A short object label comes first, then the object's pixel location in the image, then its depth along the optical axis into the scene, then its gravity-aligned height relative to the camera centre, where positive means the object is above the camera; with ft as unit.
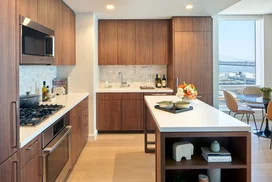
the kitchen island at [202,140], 4.87 -1.59
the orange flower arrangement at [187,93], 7.68 -0.27
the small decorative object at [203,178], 5.13 -2.48
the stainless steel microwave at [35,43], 5.76 +1.51
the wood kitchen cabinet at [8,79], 3.52 +0.17
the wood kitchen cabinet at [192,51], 12.36 +2.32
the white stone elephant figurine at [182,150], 5.16 -1.75
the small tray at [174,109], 6.43 -0.81
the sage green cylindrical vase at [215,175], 5.27 -2.47
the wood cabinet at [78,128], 8.19 -2.01
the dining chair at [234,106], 12.27 -1.32
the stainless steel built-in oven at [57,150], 5.42 -2.04
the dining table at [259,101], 11.15 -0.86
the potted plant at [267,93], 11.28 -0.42
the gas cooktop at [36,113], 5.32 -0.85
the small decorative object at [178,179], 5.47 -2.67
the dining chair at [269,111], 10.20 -1.35
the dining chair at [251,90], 13.73 -0.29
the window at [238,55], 15.37 +2.56
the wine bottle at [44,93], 8.87 -0.28
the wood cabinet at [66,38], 9.05 +2.58
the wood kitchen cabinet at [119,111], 12.63 -1.63
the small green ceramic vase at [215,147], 5.19 -1.66
